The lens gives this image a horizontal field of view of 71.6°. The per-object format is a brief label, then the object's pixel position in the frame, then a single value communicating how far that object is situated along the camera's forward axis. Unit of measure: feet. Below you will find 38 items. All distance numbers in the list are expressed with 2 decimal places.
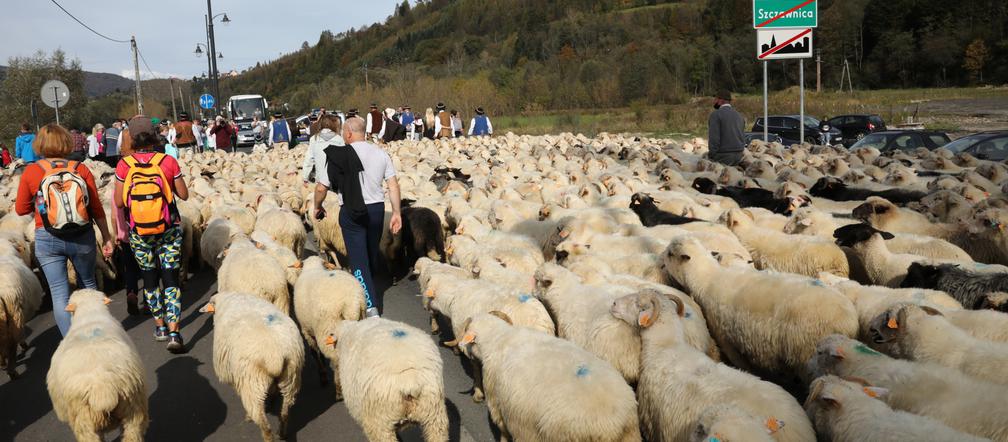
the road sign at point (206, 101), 134.82
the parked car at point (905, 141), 57.93
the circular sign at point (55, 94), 61.77
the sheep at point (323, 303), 19.58
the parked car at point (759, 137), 79.14
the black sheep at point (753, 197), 31.57
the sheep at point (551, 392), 12.87
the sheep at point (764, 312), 16.72
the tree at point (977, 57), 214.48
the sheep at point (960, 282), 18.34
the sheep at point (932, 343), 13.84
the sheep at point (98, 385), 14.35
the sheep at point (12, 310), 21.47
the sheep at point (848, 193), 32.73
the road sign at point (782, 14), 54.44
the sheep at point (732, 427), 10.93
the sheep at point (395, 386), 14.19
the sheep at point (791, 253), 22.44
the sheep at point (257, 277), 21.91
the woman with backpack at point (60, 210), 20.13
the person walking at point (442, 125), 92.32
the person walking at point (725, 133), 40.16
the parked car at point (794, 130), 86.74
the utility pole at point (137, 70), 123.55
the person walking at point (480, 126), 94.73
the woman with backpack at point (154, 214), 21.44
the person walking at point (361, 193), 21.31
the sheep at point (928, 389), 11.82
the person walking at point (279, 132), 80.59
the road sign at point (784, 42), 54.80
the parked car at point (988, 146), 47.57
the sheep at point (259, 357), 15.97
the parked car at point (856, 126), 90.58
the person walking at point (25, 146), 63.05
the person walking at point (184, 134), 73.15
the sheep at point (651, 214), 29.81
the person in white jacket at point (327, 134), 29.60
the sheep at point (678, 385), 12.29
